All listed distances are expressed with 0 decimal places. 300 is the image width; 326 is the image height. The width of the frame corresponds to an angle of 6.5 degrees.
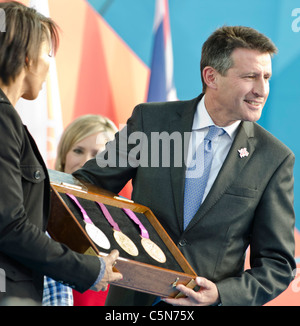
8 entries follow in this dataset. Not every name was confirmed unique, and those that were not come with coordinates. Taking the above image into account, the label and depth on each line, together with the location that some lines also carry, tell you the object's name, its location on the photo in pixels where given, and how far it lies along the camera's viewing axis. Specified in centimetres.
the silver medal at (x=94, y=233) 668
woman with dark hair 651
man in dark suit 696
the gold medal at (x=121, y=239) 673
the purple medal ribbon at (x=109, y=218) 680
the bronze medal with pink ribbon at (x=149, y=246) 678
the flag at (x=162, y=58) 917
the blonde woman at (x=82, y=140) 796
